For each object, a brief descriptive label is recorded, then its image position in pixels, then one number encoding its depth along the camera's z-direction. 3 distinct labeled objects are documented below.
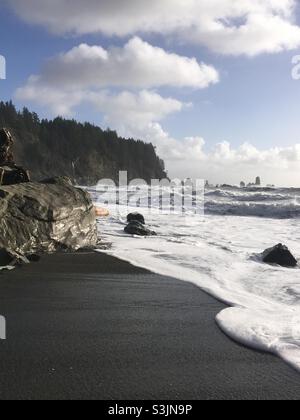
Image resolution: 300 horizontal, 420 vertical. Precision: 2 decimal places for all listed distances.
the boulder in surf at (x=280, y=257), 6.75
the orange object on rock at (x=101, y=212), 12.42
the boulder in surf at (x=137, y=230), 9.28
